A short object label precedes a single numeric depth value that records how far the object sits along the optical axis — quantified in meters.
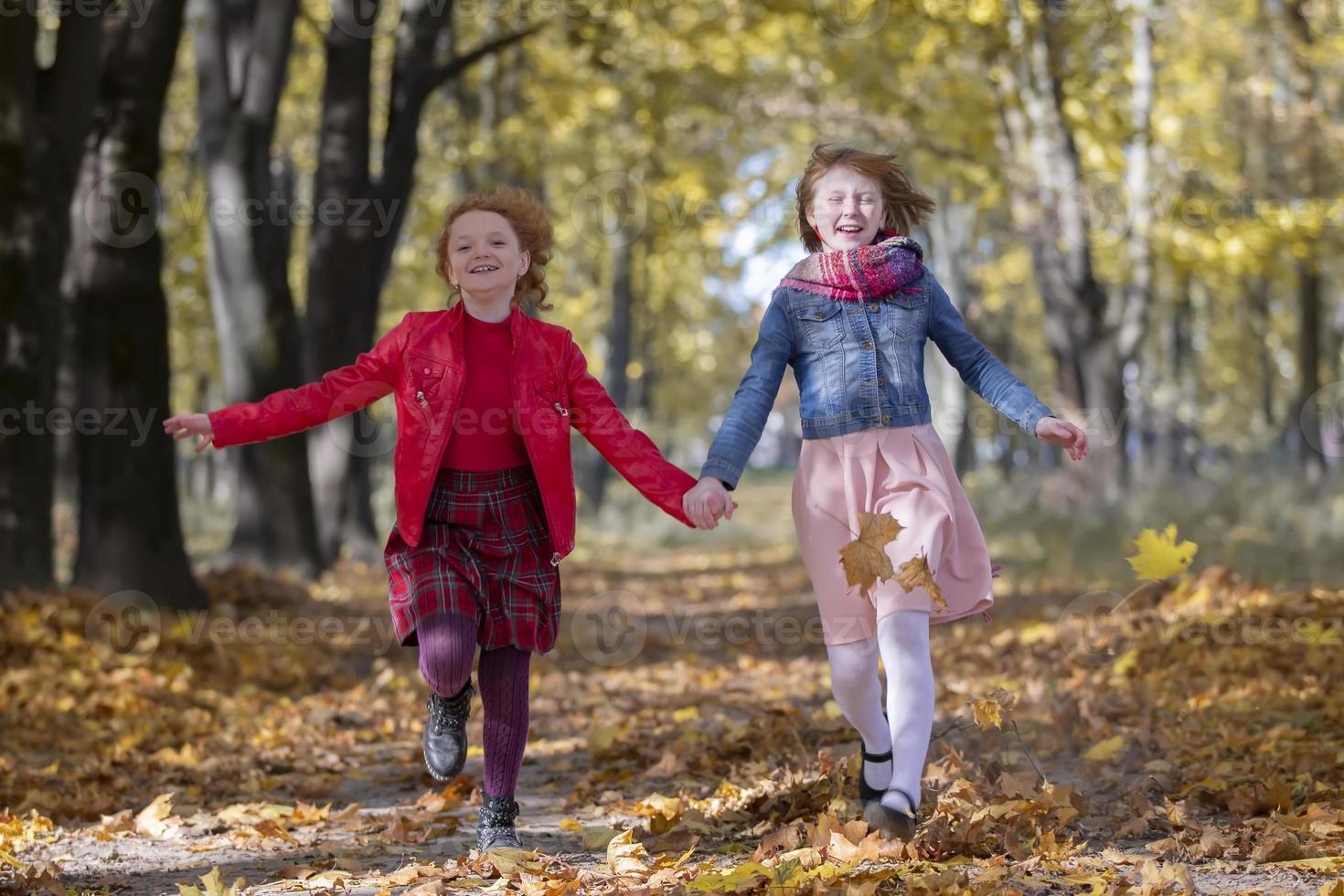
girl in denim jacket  8.22
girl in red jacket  8.55
